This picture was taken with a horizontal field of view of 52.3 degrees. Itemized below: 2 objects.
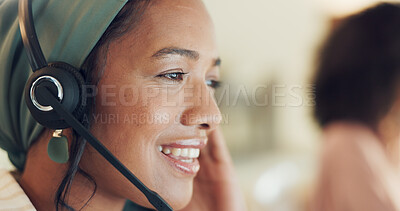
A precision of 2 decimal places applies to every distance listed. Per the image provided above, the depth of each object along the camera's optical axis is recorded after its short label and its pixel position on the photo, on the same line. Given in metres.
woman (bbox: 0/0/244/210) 0.64
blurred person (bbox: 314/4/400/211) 1.09
